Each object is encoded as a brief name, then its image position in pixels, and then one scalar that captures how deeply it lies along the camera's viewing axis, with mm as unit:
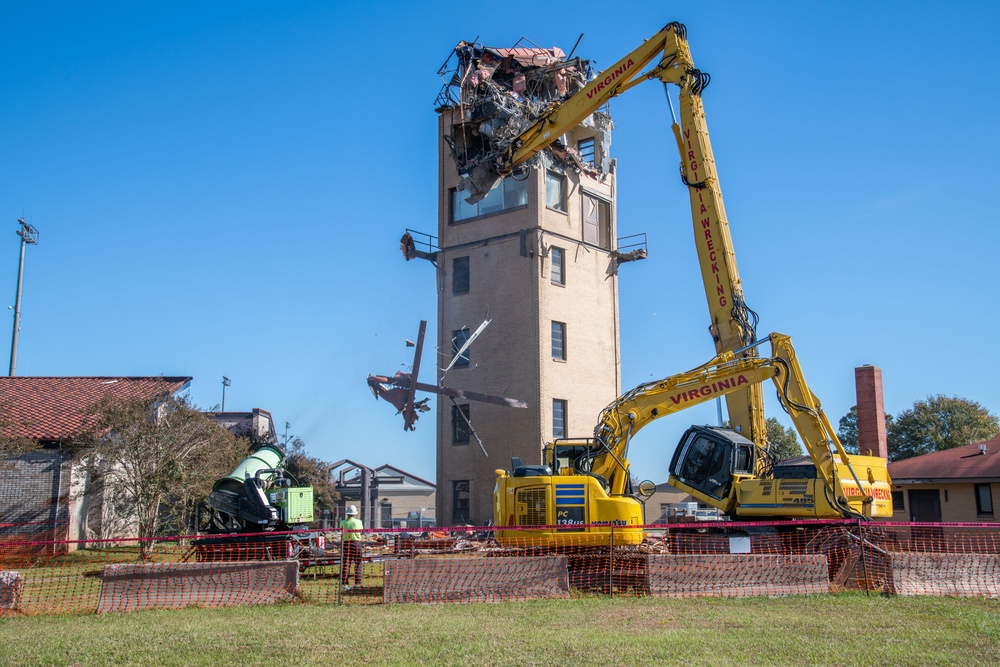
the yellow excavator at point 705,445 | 16125
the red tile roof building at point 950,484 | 26797
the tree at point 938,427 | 49812
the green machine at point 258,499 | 18281
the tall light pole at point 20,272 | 42562
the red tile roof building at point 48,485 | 23859
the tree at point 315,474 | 32719
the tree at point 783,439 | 63156
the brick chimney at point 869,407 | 29859
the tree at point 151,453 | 23234
